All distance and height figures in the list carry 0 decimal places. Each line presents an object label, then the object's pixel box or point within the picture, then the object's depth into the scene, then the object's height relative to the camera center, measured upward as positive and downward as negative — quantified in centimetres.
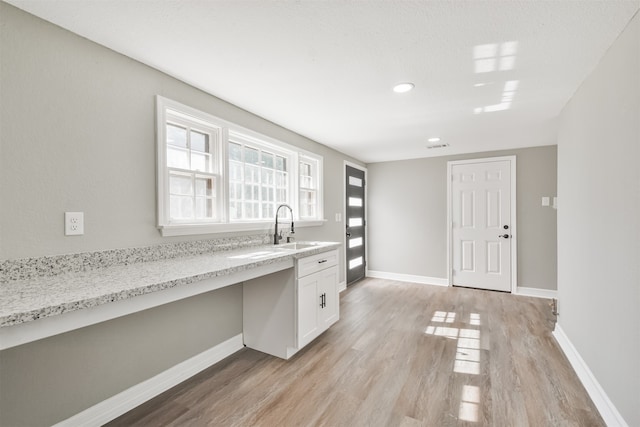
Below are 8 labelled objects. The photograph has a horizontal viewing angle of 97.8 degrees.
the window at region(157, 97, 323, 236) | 206 +35
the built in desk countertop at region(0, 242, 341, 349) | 104 -34
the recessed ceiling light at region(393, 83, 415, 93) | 221 +102
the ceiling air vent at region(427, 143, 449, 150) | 412 +100
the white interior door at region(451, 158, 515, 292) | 435 -18
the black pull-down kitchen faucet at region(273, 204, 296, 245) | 291 -26
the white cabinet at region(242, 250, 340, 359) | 238 -85
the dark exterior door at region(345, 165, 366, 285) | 480 -21
